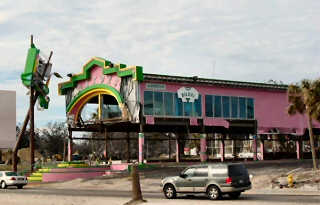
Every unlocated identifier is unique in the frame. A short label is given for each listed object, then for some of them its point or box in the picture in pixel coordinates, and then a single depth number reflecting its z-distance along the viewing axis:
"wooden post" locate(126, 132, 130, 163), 60.46
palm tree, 38.72
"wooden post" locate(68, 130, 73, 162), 57.88
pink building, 49.36
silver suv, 24.69
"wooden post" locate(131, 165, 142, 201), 22.59
